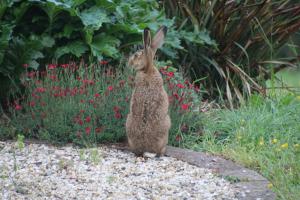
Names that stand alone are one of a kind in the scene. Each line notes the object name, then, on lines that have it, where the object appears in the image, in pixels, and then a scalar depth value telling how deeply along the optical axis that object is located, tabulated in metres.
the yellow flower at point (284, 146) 12.66
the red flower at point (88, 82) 13.62
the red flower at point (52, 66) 13.57
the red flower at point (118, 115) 13.37
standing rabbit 12.51
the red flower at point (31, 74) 13.69
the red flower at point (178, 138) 13.92
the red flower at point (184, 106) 13.75
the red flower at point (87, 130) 12.79
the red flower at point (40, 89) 13.34
